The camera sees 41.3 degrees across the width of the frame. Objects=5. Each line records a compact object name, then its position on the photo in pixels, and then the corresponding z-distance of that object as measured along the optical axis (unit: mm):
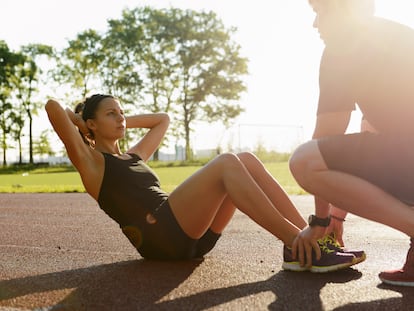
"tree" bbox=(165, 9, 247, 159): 32531
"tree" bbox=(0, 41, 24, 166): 34438
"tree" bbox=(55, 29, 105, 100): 32312
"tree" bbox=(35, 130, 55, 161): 35094
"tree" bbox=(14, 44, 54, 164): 34594
